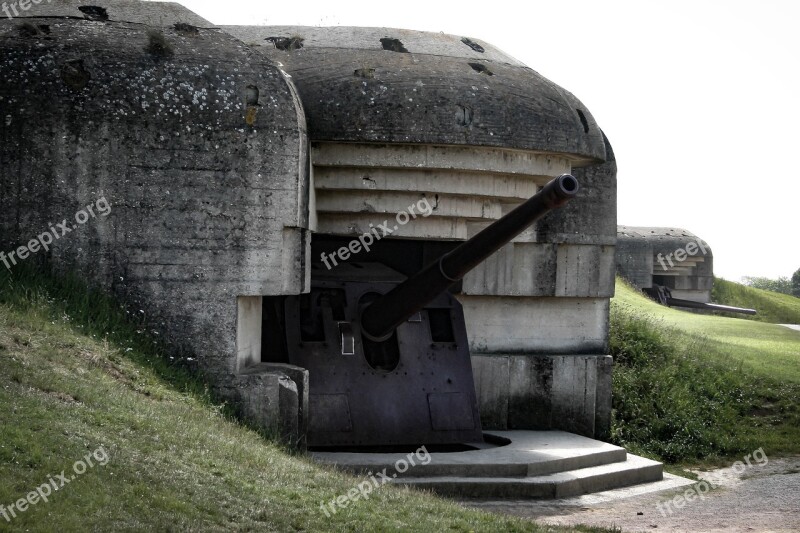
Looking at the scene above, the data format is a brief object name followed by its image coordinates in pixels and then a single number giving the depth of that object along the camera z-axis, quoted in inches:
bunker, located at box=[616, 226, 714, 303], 1039.0
